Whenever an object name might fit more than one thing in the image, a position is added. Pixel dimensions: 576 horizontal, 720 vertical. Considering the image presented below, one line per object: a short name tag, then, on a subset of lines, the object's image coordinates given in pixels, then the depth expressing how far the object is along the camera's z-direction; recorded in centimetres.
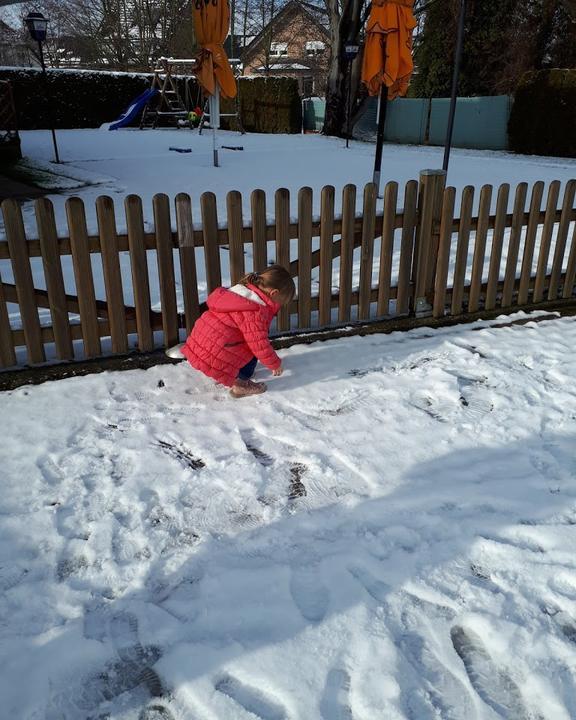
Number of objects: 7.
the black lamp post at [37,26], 1259
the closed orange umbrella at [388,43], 834
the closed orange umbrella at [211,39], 1146
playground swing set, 2143
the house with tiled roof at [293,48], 4459
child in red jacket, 333
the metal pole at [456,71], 829
